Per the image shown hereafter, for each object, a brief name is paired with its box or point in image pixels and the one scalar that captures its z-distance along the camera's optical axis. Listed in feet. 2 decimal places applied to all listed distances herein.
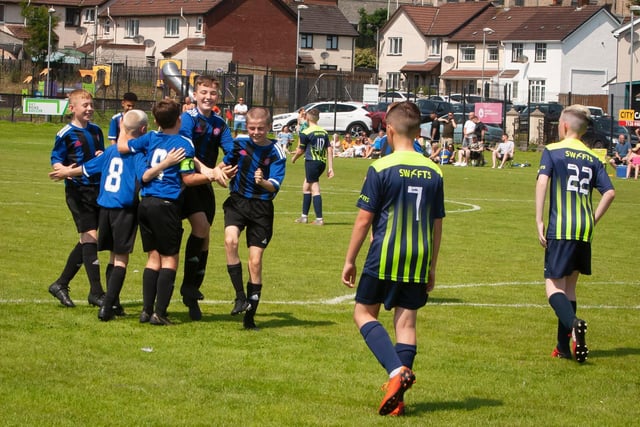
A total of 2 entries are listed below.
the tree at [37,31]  276.21
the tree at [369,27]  408.46
